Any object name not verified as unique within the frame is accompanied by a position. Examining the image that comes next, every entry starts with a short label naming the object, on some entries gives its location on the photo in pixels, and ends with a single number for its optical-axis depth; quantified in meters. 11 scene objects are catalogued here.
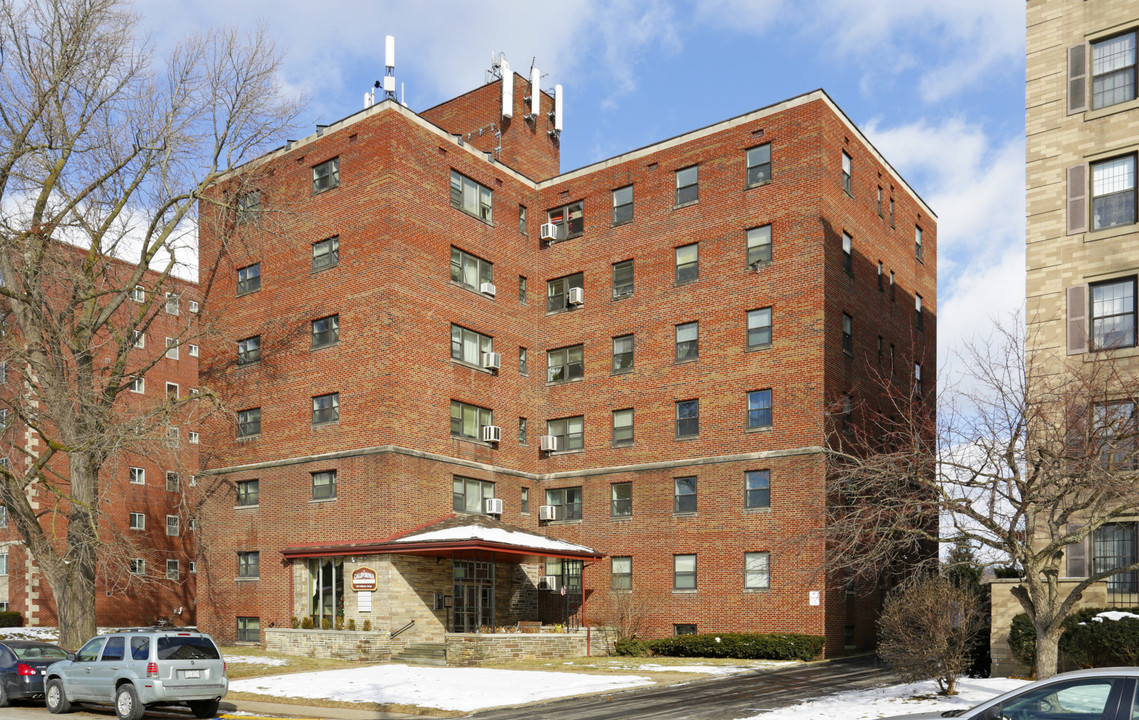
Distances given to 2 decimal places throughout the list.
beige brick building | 26.61
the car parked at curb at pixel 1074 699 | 9.97
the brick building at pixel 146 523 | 55.31
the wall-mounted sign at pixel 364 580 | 35.47
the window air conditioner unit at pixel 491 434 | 41.12
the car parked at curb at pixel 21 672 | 22.44
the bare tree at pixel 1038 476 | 17.39
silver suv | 19.59
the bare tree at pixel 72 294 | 31.11
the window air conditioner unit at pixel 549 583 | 42.06
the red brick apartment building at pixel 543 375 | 37.19
